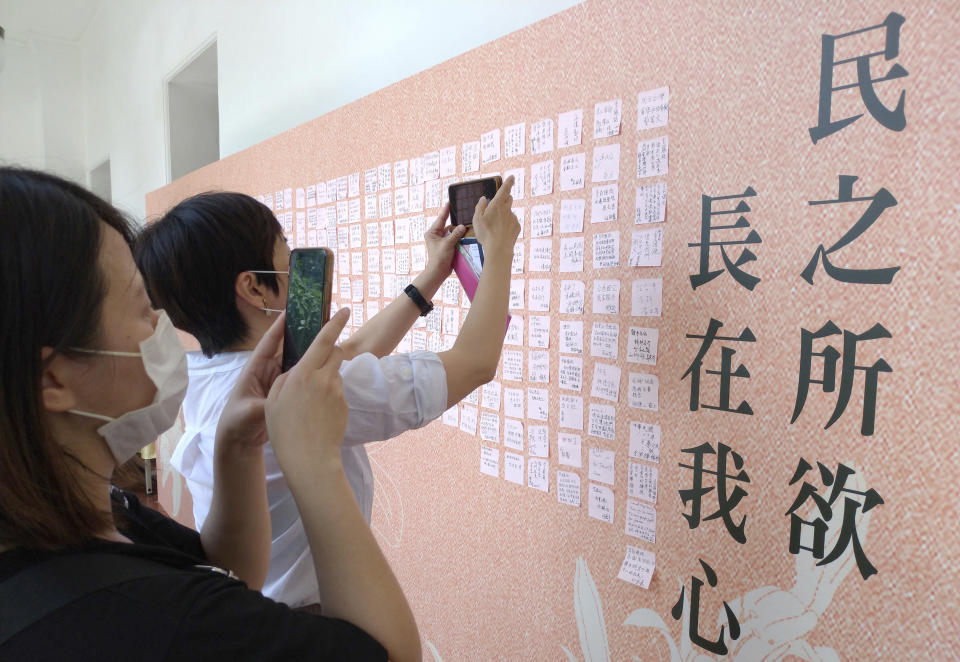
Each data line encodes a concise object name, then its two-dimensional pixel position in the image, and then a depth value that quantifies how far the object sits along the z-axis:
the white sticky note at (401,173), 1.54
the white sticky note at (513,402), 1.27
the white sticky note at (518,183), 1.22
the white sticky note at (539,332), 1.20
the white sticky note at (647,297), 0.98
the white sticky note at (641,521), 1.02
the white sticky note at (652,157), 0.96
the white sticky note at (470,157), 1.32
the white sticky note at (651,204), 0.97
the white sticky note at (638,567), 1.03
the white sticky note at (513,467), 1.27
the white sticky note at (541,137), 1.15
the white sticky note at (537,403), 1.21
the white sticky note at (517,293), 1.25
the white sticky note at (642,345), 1.00
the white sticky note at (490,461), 1.33
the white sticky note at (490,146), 1.27
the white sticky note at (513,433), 1.27
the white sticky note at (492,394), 1.32
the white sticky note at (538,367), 1.21
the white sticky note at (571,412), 1.14
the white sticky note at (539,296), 1.19
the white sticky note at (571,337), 1.13
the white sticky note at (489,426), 1.33
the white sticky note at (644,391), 1.00
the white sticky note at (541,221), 1.17
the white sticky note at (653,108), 0.96
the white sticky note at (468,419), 1.39
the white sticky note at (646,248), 0.97
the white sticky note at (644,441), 1.01
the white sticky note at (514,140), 1.21
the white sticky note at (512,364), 1.27
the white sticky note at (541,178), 1.16
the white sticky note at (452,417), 1.44
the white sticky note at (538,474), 1.21
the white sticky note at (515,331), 1.26
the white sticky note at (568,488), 1.15
